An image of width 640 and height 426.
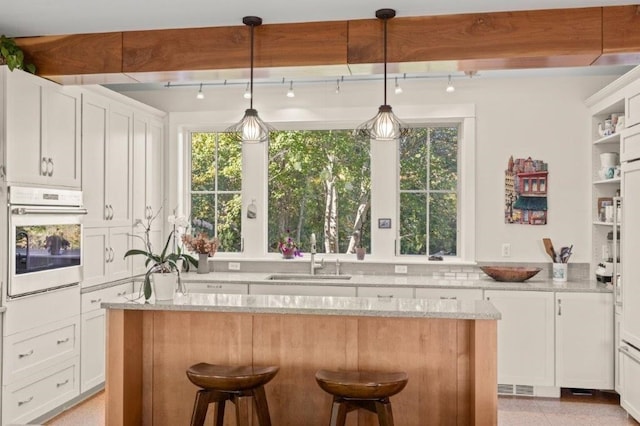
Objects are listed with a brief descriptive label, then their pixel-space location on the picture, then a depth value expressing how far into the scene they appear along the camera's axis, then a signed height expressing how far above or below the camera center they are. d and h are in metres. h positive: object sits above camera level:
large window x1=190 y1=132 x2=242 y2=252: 5.46 +0.31
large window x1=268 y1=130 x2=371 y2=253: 5.30 +0.29
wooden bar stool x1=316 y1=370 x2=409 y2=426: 2.56 -0.81
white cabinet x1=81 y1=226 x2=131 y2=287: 4.21 -0.30
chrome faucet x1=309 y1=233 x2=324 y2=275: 5.02 -0.39
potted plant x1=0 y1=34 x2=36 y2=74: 3.34 +1.00
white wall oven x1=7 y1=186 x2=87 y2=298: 3.40 -0.15
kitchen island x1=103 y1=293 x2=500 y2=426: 2.99 -0.74
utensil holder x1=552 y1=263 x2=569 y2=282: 4.66 -0.44
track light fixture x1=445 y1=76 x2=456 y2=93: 4.82 +1.17
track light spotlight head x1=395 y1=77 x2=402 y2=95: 4.86 +1.15
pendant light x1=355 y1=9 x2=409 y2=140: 2.99 +0.52
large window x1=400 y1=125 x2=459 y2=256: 5.16 +0.24
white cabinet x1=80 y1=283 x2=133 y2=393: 4.14 -0.94
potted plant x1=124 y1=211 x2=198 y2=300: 3.10 -0.33
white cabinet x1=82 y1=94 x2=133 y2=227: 4.20 +0.45
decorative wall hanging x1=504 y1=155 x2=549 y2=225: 4.90 +0.25
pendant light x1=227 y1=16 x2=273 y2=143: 3.15 +0.53
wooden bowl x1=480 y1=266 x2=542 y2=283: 4.57 -0.45
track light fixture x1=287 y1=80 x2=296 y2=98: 4.98 +1.15
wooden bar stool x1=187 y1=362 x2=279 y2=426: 2.68 -0.83
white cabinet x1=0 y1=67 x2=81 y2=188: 3.39 +0.57
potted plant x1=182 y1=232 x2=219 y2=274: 4.84 -0.25
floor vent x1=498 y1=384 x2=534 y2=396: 4.48 -1.38
